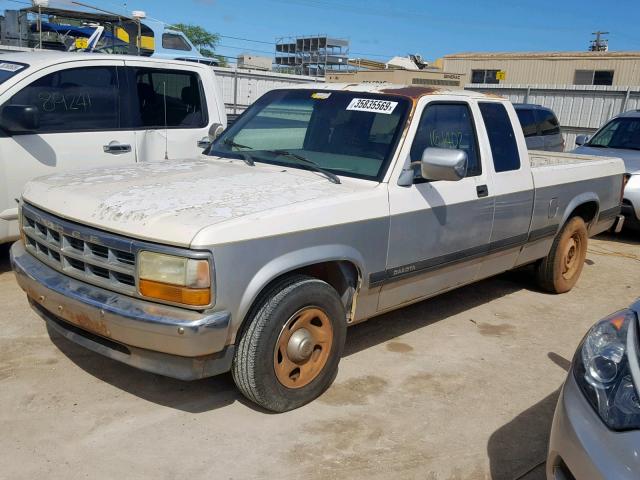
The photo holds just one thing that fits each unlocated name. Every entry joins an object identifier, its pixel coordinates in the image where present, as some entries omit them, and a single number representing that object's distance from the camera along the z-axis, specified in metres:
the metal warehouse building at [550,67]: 32.28
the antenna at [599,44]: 54.84
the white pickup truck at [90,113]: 5.41
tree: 60.66
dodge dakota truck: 3.08
